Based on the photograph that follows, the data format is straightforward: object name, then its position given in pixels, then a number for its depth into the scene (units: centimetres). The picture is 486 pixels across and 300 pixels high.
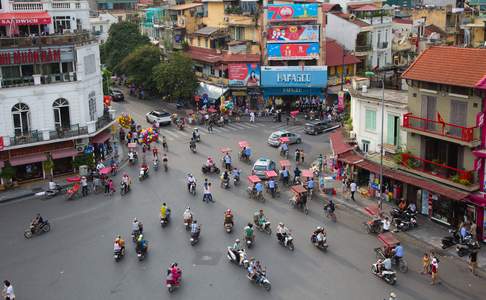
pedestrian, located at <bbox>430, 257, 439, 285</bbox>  2681
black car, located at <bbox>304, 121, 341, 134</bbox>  5597
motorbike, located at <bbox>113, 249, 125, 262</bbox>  2995
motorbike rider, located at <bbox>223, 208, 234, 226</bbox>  3341
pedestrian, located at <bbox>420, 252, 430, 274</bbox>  2786
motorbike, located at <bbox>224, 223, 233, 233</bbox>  3319
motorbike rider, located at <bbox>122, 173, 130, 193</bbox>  4091
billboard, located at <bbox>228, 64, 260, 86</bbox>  6656
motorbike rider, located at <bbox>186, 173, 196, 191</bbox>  4012
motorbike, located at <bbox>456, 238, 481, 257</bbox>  2983
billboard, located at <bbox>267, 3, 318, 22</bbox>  6450
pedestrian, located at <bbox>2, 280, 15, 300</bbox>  2583
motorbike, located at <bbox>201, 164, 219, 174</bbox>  4456
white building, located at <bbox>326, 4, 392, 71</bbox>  7019
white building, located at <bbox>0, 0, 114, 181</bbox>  4306
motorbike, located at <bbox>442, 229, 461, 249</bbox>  3084
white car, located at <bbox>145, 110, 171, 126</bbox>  6112
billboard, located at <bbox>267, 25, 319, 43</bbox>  6406
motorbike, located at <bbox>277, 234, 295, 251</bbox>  3100
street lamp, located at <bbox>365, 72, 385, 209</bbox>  3537
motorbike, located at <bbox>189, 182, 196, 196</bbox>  4000
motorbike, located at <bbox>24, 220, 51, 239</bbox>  3381
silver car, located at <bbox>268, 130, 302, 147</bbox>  5124
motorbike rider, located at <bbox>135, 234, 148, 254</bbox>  3002
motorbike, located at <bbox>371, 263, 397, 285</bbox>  2694
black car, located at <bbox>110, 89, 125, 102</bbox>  7550
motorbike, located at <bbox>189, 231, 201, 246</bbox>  3172
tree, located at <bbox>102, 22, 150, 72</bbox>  8656
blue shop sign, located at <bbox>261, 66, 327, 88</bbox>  6400
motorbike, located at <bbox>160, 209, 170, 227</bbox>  3453
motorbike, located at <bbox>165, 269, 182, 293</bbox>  2653
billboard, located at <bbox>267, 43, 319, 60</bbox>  6444
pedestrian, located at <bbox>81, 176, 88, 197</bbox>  4081
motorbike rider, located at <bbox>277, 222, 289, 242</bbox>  3141
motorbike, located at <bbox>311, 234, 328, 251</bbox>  3077
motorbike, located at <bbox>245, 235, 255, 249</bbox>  3130
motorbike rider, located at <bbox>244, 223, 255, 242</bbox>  3139
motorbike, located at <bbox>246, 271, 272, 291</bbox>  2656
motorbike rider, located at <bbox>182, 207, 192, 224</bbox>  3397
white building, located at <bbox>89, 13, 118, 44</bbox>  10800
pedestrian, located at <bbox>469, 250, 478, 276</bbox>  2794
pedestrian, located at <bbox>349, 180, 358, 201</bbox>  3841
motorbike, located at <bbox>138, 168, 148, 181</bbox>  4372
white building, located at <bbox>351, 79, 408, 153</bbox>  3778
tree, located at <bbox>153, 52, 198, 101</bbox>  6825
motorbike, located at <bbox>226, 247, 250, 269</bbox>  2880
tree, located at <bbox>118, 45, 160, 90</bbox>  7450
